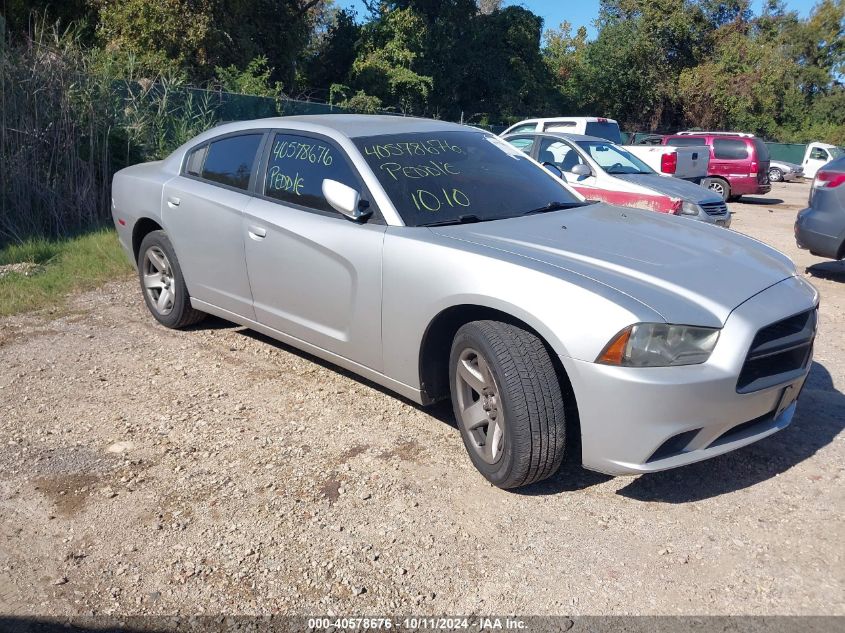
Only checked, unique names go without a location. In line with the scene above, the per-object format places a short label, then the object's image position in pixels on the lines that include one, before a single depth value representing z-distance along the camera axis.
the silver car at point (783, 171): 28.39
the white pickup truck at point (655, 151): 13.66
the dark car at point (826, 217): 7.92
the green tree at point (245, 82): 16.53
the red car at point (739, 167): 17.67
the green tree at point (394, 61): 24.62
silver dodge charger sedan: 3.15
